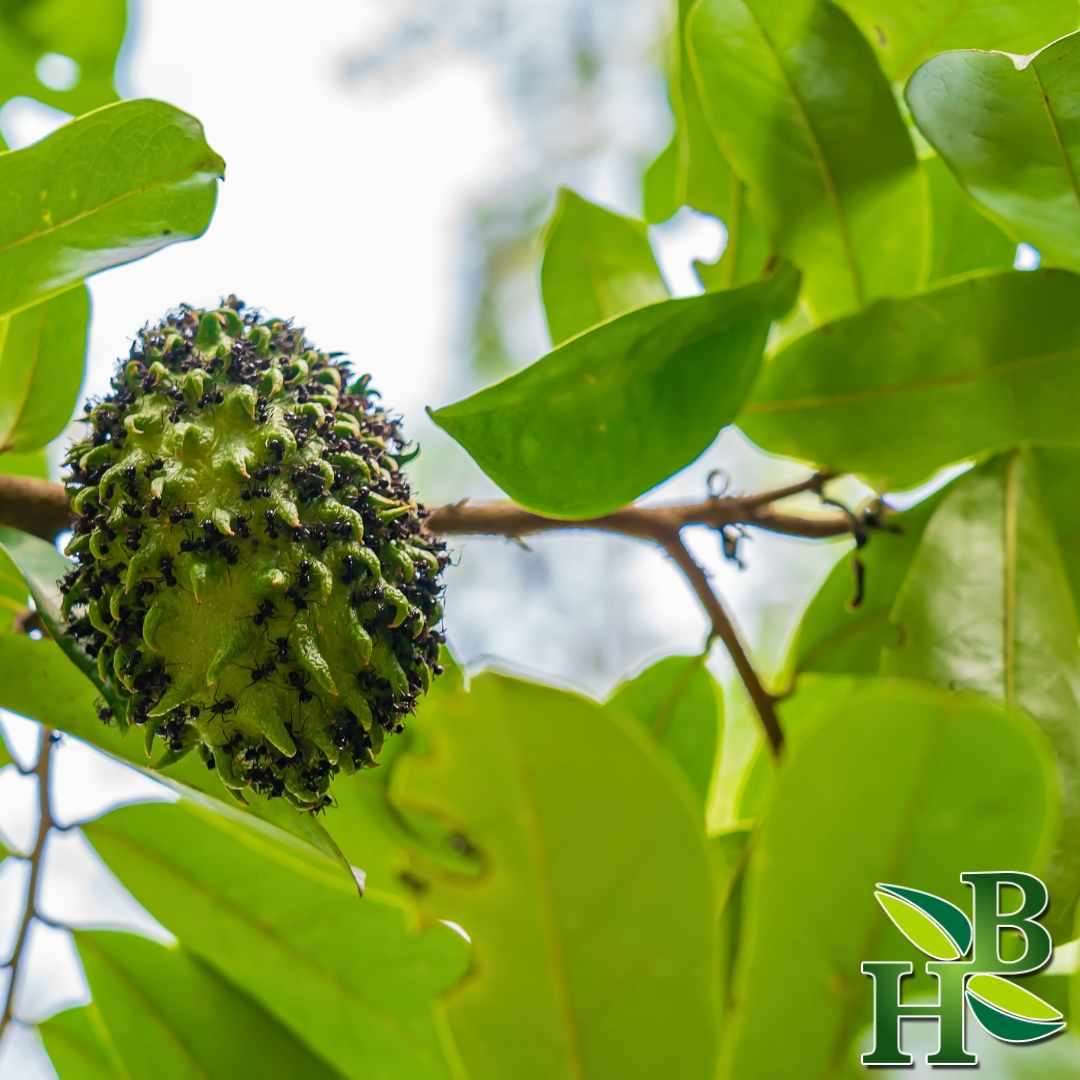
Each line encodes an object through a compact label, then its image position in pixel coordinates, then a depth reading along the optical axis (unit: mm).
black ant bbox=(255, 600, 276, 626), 881
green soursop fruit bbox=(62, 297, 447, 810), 881
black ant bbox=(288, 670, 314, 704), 882
